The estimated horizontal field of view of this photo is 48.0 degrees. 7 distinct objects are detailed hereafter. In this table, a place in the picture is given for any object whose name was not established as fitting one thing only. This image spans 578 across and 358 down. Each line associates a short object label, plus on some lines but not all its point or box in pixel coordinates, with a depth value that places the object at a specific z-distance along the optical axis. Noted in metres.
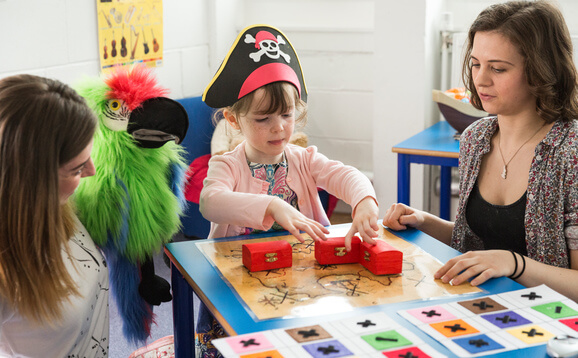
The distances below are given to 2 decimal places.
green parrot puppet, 1.40
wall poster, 2.82
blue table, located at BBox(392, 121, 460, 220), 2.58
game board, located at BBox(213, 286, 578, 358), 0.98
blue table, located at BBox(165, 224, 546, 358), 1.07
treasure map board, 1.15
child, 1.51
